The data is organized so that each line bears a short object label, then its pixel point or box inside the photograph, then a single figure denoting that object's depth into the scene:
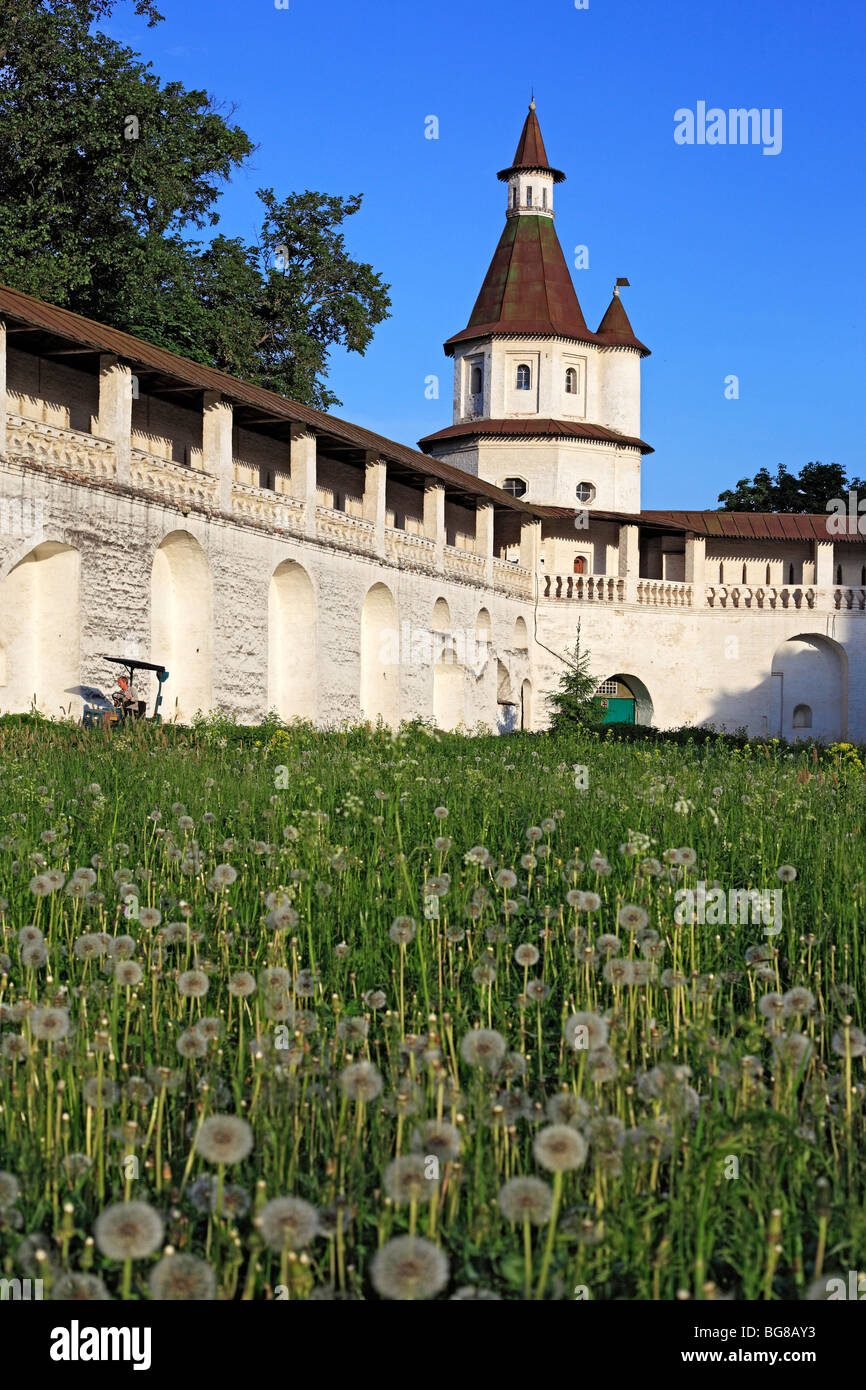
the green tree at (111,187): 30.25
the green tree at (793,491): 57.03
